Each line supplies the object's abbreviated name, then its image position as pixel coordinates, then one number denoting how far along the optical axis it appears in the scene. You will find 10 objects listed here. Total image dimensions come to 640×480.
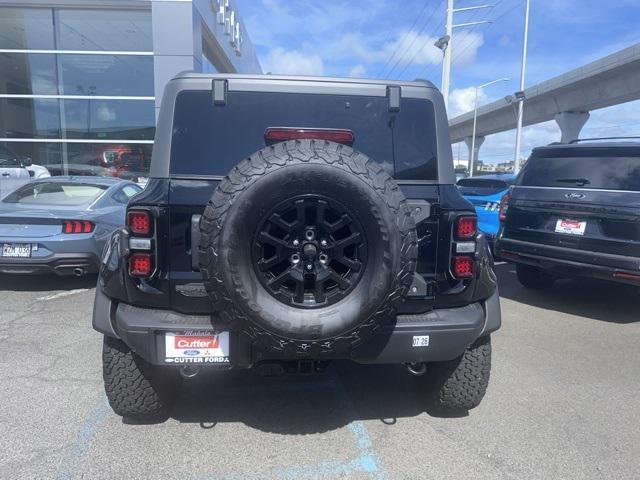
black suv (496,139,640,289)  4.97
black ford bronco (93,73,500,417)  2.27
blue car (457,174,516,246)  8.14
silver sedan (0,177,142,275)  5.69
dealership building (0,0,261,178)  14.73
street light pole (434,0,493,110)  19.20
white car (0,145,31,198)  9.41
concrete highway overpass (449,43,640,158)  27.36
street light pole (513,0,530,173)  26.48
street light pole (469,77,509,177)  51.21
